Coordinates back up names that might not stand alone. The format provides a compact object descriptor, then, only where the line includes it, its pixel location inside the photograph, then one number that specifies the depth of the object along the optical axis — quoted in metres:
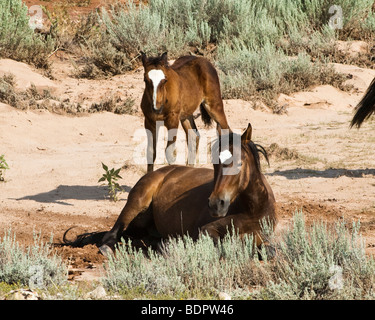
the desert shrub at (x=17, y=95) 27.70
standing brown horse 18.64
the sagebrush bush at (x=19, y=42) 33.41
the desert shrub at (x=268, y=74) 29.87
